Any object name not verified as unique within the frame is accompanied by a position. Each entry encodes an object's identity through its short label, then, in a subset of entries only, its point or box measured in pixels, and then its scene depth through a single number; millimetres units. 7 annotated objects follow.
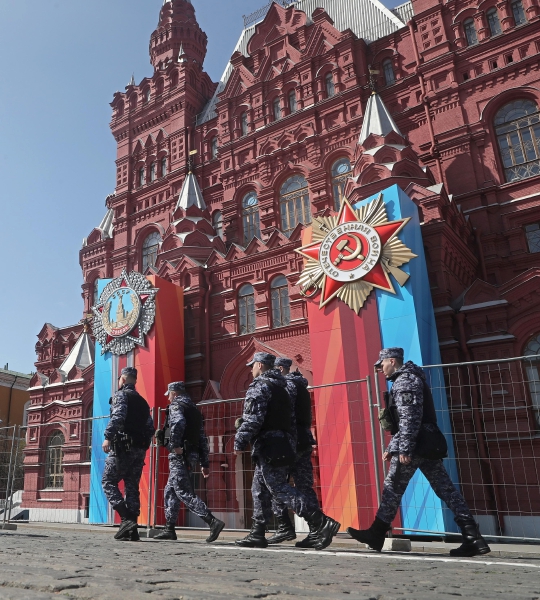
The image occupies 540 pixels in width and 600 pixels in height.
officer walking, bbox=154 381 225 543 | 6344
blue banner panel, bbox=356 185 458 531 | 10195
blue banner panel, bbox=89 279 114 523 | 15789
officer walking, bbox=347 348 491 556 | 4852
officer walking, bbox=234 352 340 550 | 5238
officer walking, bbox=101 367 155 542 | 6477
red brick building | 14328
